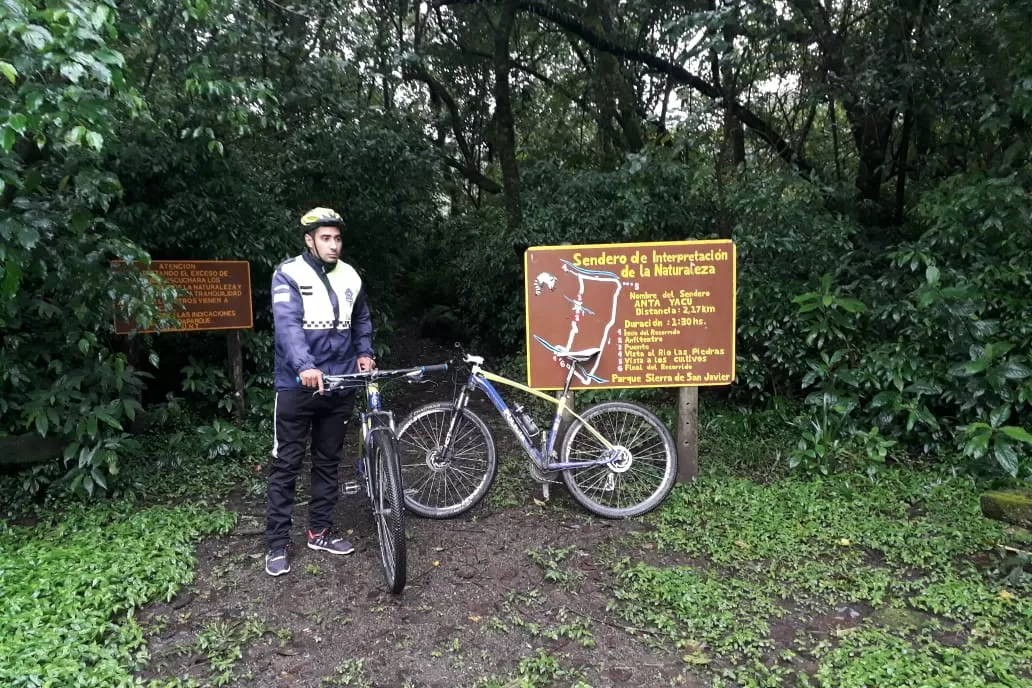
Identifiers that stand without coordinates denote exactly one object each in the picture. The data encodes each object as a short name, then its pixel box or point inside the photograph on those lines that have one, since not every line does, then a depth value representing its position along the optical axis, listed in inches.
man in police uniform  145.0
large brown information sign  181.5
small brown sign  221.5
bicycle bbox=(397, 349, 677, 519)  171.6
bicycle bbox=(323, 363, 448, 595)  135.2
